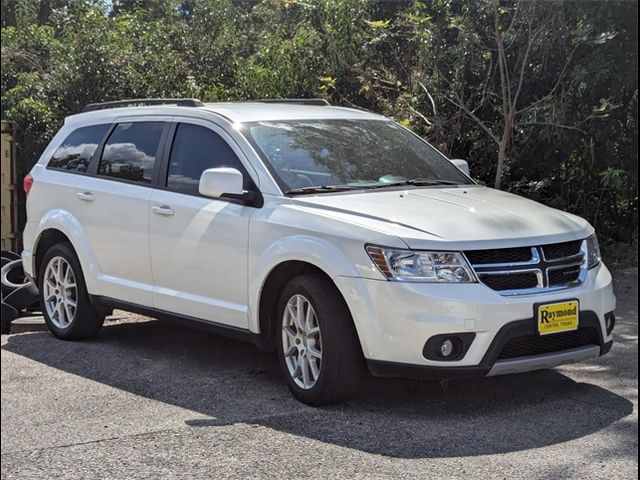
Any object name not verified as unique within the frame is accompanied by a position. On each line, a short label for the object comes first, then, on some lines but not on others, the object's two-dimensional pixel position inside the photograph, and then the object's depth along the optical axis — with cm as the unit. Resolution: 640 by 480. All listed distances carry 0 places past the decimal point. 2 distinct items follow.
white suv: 583
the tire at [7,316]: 912
